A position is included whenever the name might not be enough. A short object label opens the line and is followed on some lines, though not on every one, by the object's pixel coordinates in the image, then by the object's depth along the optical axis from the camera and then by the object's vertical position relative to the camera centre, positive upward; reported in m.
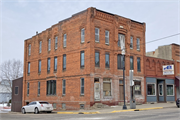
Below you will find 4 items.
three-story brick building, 27.72 +2.87
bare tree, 63.78 +2.74
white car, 24.09 -2.91
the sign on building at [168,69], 35.29 +1.63
